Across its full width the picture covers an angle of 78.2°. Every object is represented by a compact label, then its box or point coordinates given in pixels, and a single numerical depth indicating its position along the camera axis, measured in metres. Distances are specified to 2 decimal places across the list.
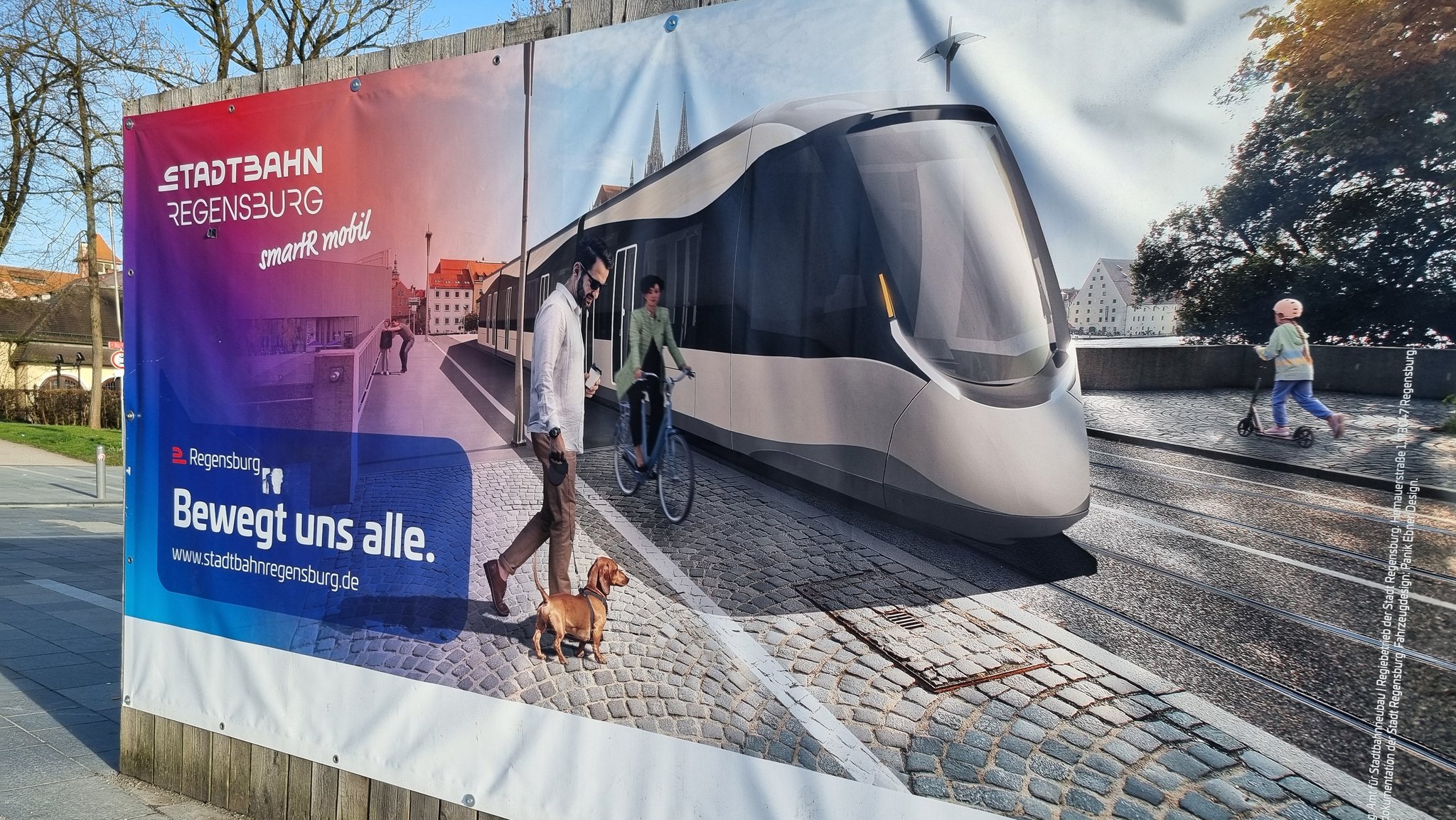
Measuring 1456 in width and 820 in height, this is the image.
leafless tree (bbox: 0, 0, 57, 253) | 22.40
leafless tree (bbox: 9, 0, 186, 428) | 20.78
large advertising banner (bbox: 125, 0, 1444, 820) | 1.99
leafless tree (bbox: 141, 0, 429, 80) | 20.19
